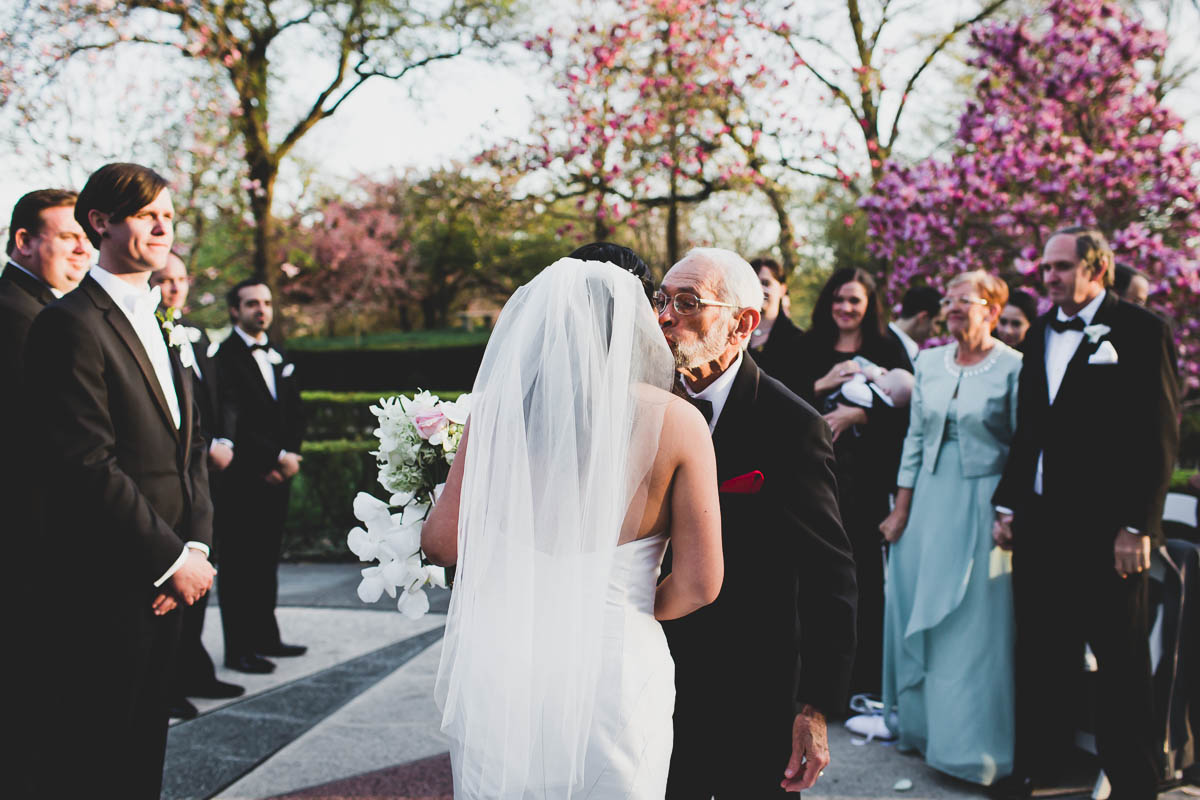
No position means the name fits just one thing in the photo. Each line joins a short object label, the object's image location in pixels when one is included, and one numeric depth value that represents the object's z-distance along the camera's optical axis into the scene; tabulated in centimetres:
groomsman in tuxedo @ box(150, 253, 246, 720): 484
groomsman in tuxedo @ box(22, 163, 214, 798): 264
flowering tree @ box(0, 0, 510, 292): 1272
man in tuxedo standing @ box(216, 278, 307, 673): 552
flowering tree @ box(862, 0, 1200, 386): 785
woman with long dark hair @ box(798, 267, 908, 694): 482
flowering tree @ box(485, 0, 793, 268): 1133
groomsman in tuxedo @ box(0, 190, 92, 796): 297
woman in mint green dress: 398
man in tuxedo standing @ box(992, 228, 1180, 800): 356
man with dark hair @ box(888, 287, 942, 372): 613
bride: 191
